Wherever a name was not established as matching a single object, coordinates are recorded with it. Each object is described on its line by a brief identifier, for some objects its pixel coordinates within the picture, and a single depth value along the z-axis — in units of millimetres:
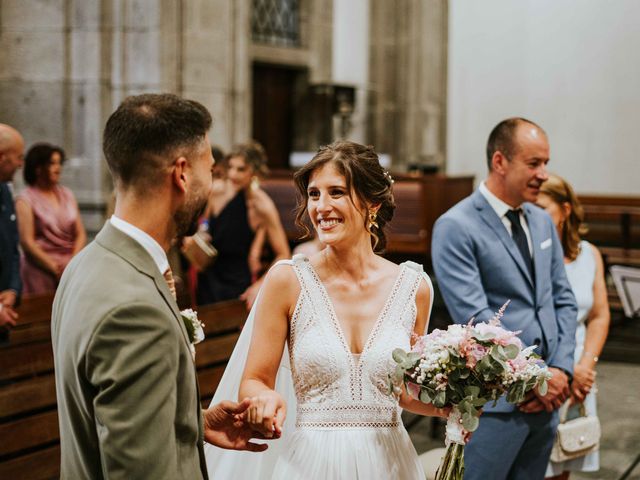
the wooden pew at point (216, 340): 4684
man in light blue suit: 3250
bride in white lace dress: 2641
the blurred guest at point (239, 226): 5996
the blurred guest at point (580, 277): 4023
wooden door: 13297
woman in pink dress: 6266
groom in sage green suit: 1622
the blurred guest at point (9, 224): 4668
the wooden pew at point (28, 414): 3619
